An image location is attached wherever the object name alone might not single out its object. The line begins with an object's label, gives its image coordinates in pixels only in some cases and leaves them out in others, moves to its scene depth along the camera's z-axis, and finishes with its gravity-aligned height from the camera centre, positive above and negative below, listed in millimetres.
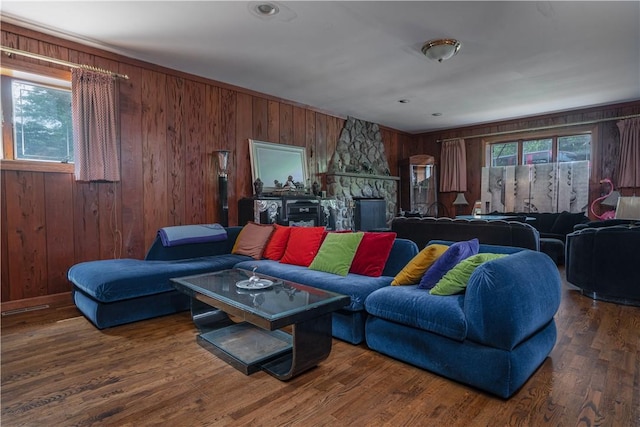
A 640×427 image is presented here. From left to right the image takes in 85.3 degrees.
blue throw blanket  3656 -393
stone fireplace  6250 +495
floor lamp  4613 +178
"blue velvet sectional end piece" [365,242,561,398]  1794 -720
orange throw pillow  3815 -478
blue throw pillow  2316 -451
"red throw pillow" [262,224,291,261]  3658 -499
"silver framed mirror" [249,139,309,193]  5129 +507
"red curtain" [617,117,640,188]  5602 +701
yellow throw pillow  2439 -483
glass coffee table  1982 -746
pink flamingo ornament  5837 -259
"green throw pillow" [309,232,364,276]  2912 -486
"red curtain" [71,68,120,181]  3516 +767
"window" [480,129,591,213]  6359 +441
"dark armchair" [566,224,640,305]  3311 -671
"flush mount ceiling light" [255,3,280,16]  2852 +1582
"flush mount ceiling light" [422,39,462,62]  3457 +1509
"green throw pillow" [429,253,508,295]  2117 -490
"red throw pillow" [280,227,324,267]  3307 -472
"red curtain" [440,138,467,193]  7707 +706
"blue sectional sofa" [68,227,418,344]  2539 -682
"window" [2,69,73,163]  3342 +824
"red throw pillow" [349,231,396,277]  2812 -472
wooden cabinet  7855 +280
